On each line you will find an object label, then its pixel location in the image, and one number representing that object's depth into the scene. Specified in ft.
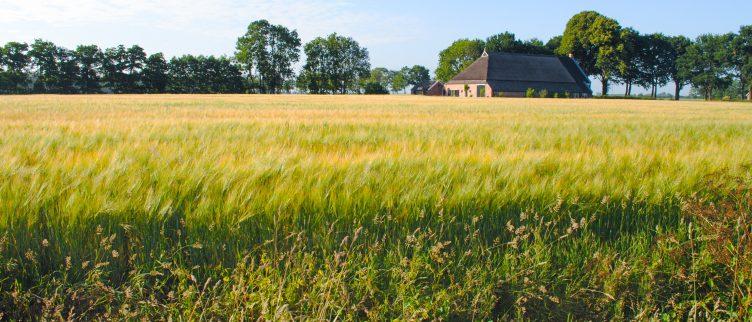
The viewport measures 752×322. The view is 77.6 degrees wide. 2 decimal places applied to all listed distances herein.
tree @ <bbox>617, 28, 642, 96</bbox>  229.04
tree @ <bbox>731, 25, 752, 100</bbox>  244.01
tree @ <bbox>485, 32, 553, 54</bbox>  301.43
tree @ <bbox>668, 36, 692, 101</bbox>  279.61
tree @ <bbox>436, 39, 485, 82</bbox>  283.18
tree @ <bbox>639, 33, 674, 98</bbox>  270.05
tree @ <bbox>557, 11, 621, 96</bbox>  230.89
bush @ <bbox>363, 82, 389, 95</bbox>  249.75
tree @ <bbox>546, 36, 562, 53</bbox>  315.58
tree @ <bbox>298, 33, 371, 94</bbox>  264.93
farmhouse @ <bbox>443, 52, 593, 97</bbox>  222.07
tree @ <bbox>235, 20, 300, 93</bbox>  240.94
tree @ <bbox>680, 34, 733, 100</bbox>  254.68
